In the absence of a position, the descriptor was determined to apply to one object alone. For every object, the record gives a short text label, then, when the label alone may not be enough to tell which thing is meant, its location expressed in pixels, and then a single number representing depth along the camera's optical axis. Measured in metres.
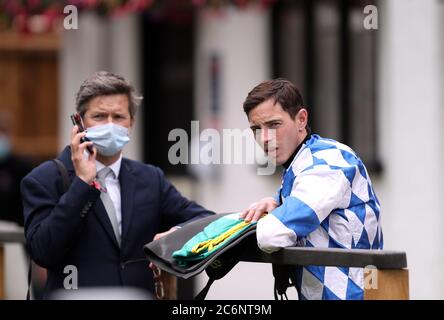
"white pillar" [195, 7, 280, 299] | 21.36
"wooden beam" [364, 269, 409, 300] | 7.56
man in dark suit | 9.20
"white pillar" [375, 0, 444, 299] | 18.28
